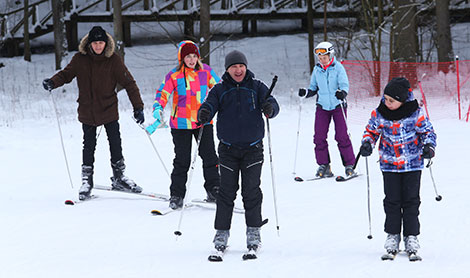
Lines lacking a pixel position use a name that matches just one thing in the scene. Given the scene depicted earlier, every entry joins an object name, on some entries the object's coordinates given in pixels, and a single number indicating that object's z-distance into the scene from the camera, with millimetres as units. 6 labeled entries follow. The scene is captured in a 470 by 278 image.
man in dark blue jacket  10031
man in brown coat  14547
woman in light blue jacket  16344
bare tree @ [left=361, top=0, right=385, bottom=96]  29281
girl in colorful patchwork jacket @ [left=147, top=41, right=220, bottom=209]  13180
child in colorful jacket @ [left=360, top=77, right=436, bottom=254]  9430
